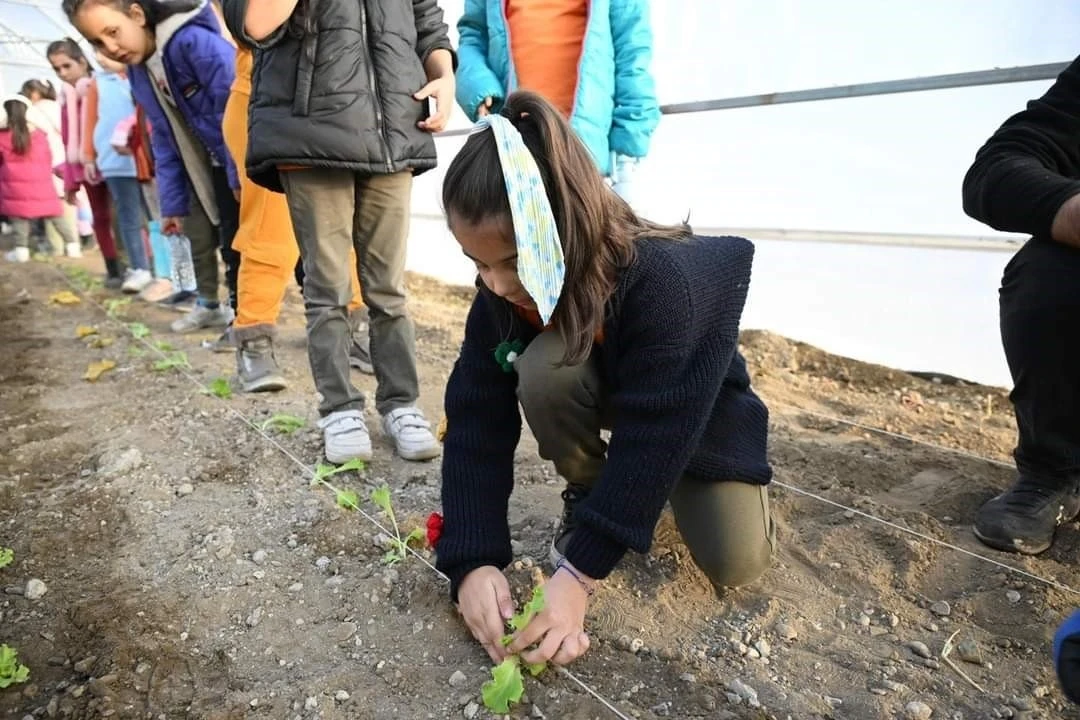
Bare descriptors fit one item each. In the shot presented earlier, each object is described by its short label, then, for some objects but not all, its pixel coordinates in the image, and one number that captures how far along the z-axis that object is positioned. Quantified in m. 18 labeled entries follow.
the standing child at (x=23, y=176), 7.11
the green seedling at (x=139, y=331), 3.39
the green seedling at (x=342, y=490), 1.72
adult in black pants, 1.52
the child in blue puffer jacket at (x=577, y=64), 2.26
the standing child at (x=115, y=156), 4.41
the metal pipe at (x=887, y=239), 2.72
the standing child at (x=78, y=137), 5.02
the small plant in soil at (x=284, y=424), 2.20
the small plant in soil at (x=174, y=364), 2.93
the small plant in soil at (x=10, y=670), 1.18
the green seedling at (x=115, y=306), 4.15
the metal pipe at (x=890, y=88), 2.43
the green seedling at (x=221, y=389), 2.53
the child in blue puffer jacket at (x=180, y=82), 2.57
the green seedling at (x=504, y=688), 1.09
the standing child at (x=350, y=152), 1.83
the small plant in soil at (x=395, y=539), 1.54
